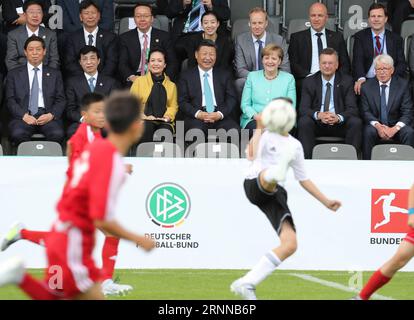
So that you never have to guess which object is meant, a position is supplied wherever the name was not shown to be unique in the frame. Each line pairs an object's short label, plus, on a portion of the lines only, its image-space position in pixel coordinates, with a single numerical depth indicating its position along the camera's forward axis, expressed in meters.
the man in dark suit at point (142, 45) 14.81
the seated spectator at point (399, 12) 15.92
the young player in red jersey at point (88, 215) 6.53
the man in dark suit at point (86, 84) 14.17
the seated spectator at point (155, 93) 13.97
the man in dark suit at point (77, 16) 15.52
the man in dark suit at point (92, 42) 14.78
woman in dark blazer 14.85
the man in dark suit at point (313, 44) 15.02
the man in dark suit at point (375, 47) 15.05
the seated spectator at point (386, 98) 14.33
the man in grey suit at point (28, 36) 14.70
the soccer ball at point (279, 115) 9.26
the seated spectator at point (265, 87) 14.07
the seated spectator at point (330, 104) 14.14
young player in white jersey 9.26
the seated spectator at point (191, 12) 15.26
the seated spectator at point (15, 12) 15.36
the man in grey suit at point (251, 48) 14.76
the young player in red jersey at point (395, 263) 8.95
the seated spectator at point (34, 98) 13.85
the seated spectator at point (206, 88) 14.23
